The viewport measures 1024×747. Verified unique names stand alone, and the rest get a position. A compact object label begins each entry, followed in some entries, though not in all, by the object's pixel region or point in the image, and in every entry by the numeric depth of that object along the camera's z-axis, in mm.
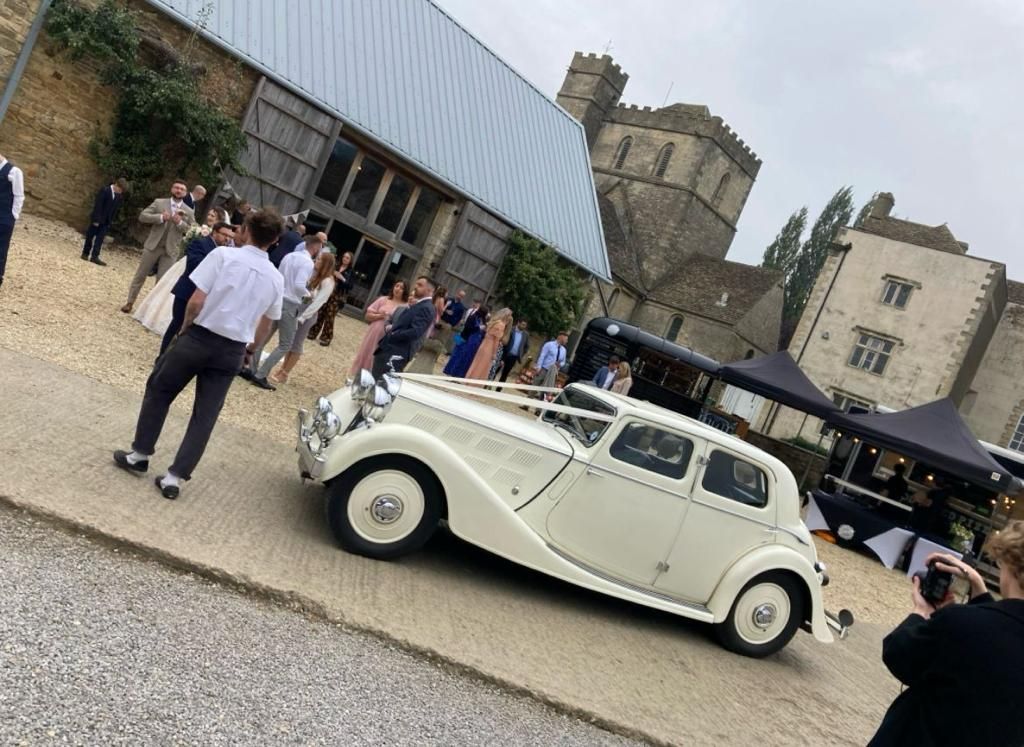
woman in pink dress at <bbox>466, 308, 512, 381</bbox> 12438
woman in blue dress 13180
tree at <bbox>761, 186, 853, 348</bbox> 49406
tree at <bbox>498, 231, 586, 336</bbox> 20312
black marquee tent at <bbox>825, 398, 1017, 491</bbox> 13016
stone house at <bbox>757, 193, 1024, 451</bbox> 28500
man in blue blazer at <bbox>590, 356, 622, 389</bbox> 14938
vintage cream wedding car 4891
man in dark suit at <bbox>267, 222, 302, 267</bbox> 8586
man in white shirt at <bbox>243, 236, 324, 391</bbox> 8031
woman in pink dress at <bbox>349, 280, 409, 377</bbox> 8547
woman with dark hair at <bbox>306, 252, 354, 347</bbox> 11406
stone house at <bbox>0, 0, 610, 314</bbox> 13141
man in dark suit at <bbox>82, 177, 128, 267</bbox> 11766
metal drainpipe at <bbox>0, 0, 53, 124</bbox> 11961
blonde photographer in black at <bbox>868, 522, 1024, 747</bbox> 2359
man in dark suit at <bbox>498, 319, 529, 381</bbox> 15117
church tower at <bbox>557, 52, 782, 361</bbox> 36844
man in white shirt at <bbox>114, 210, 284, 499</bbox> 4633
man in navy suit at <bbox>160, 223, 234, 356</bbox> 7480
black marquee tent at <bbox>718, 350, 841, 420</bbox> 15945
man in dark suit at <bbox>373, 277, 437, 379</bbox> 7734
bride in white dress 9070
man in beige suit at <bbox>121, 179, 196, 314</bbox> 9500
